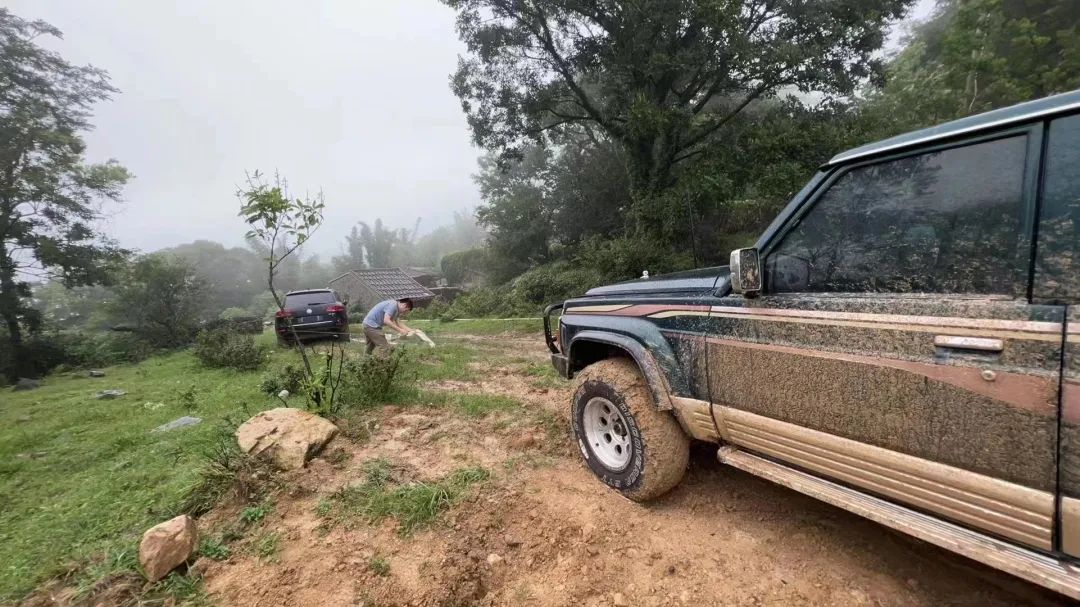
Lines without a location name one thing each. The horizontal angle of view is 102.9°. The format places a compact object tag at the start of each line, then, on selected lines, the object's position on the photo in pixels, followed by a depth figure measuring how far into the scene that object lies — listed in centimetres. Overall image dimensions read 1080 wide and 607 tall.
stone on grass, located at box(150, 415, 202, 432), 477
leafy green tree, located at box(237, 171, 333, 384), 416
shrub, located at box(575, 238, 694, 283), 1201
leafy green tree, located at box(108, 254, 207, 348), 1664
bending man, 689
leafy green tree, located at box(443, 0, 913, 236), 1075
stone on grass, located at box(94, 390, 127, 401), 740
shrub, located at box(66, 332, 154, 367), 1502
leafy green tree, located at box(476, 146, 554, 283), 2142
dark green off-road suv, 133
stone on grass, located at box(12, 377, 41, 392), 1161
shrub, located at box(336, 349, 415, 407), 472
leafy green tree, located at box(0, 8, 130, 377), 1468
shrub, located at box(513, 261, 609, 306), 1411
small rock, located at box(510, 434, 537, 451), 357
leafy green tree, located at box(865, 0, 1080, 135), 1131
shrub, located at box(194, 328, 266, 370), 898
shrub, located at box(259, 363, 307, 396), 536
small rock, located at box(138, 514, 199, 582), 222
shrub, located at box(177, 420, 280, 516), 293
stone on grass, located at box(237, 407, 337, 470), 328
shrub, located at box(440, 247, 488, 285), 3014
